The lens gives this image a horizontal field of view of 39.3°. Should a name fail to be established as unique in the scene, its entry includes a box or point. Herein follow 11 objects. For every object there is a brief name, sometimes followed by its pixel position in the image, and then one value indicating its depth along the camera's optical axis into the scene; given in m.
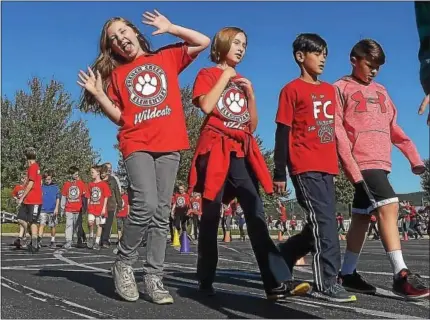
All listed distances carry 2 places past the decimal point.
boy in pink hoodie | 4.53
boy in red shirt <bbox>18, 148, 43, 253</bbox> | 11.09
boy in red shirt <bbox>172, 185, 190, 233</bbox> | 17.92
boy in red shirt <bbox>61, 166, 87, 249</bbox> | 13.59
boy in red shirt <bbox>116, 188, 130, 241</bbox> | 15.91
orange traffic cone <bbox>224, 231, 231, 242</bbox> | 19.83
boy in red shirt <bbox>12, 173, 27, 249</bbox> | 12.56
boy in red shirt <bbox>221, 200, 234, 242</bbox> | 20.09
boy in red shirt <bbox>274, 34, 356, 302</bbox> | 4.31
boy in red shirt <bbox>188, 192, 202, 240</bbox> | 20.22
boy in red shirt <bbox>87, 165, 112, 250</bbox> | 13.73
